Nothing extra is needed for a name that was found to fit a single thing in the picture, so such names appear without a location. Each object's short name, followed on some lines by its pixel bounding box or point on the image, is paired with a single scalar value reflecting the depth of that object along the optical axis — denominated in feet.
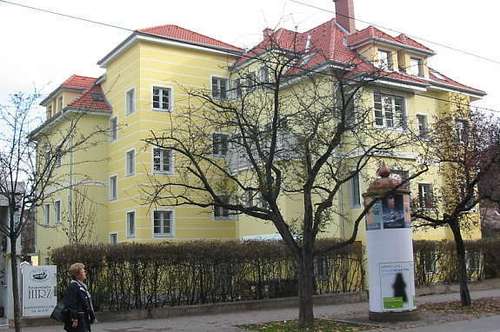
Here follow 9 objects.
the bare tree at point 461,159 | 60.80
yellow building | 107.76
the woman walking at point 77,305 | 30.89
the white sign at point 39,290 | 53.16
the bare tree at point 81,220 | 117.19
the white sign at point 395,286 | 50.39
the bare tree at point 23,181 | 40.24
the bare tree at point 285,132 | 48.67
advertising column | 50.49
